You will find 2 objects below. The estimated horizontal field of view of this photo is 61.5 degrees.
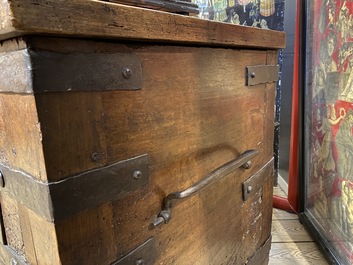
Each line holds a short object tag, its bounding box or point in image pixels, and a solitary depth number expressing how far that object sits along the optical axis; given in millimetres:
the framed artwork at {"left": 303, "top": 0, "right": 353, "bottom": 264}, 1106
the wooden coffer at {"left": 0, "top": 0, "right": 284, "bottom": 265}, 384
